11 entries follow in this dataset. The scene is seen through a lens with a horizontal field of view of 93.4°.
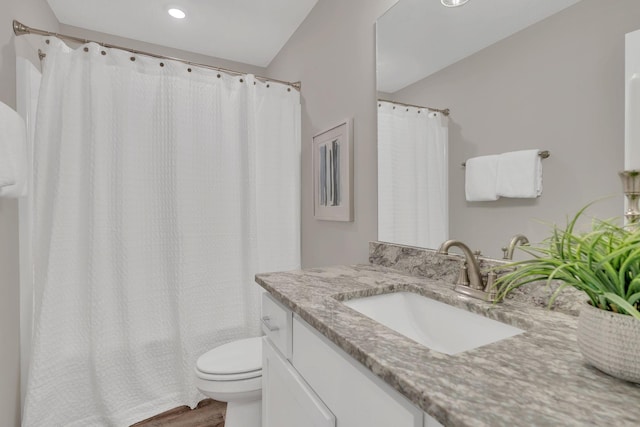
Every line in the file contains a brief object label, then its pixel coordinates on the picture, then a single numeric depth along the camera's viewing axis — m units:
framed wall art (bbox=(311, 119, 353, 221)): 1.65
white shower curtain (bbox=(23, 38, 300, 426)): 1.57
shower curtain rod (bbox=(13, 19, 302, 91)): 1.45
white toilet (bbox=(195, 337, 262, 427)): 1.38
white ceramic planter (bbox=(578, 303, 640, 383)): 0.46
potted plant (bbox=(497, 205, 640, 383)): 0.46
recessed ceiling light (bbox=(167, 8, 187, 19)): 1.97
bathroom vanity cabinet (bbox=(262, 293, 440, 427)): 0.55
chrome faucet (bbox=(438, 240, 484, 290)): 0.94
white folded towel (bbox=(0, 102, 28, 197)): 1.11
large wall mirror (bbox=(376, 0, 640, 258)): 0.74
